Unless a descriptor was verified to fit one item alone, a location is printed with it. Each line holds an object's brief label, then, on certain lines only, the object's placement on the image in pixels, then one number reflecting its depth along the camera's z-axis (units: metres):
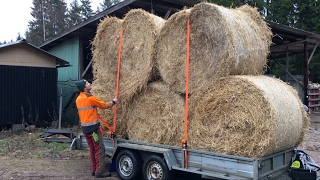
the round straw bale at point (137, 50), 6.68
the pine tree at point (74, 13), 52.35
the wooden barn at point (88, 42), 12.63
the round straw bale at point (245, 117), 5.02
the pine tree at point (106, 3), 62.72
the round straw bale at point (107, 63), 7.38
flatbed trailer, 5.04
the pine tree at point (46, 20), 49.97
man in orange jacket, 6.82
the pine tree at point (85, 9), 56.58
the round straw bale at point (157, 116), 6.14
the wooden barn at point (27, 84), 13.70
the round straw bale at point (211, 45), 5.59
